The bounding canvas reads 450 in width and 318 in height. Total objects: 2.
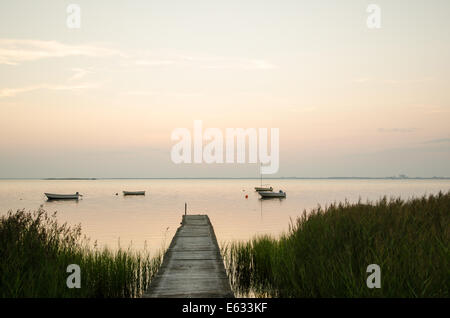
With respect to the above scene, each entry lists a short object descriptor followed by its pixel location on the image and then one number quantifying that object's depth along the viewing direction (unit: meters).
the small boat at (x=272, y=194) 69.49
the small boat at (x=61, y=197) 64.19
